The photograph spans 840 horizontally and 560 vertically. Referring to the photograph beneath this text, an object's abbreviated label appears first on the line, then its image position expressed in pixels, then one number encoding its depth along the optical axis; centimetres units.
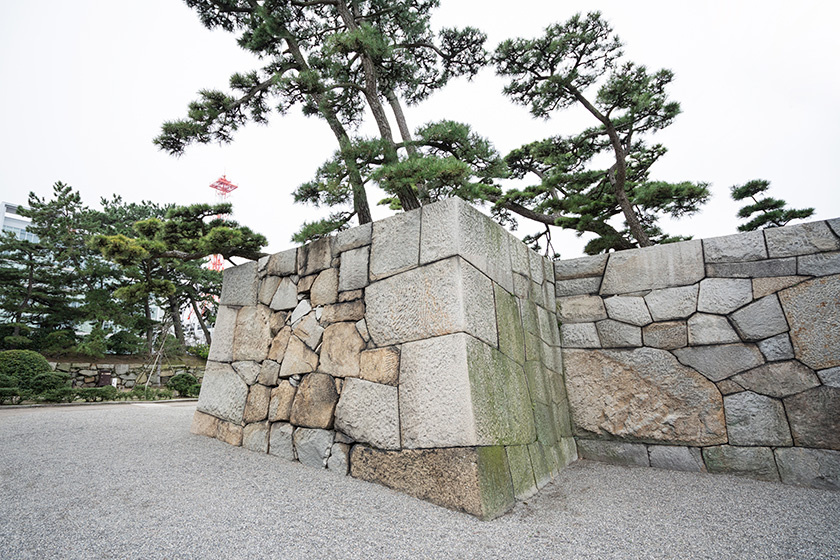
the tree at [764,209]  625
